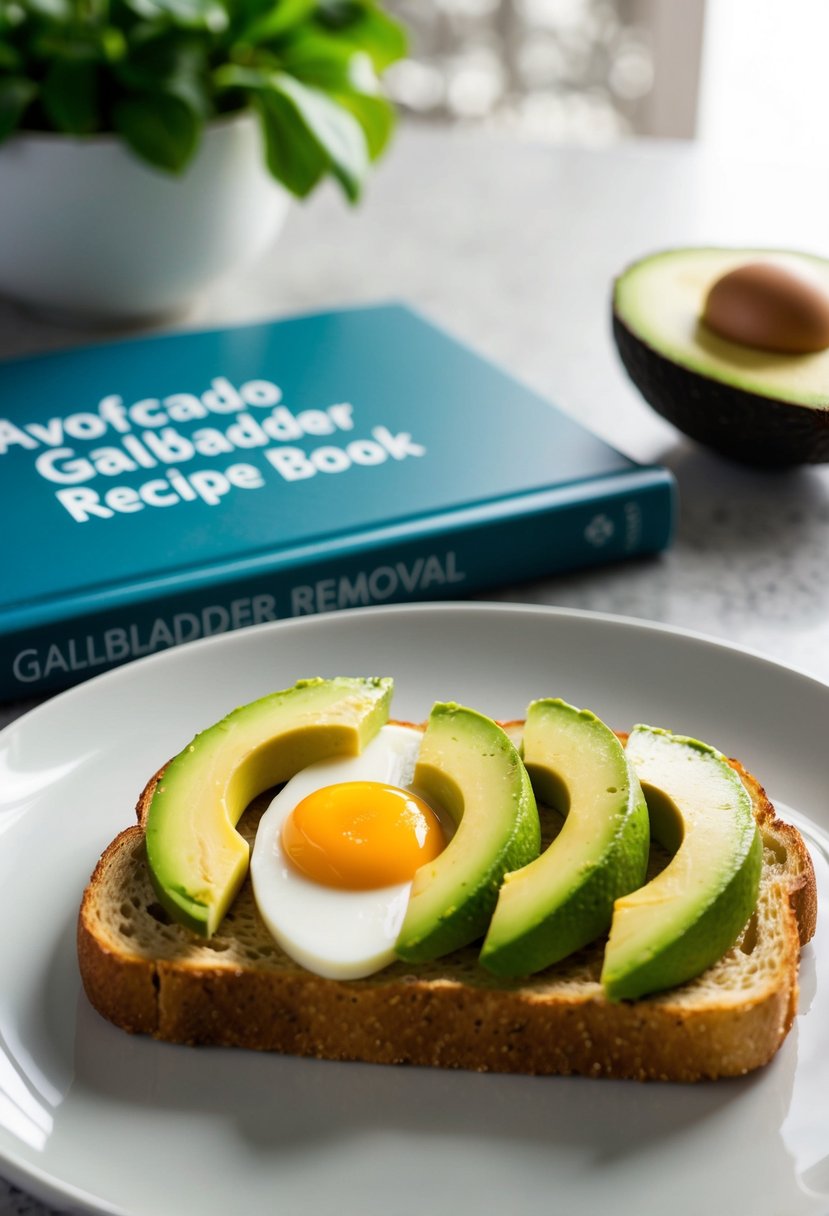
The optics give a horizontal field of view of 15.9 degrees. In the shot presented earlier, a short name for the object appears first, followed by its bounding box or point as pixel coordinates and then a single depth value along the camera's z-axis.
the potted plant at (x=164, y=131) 0.90
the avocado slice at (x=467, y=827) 0.66
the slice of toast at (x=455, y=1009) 0.66
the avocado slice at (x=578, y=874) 0.66
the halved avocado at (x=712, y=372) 0.82
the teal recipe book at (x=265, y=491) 0.79
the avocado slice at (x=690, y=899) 0.66
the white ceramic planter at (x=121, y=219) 0.91
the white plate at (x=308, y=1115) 0.64
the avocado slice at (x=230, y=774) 0.67
